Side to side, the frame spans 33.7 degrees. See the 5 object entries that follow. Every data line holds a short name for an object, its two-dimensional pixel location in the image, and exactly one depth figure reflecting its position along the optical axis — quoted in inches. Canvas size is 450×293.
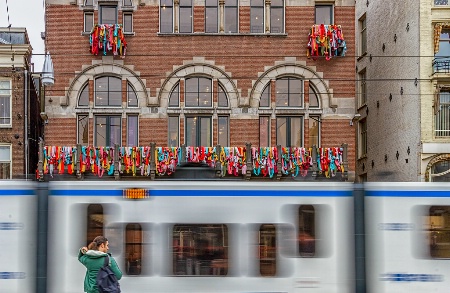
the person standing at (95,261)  441.4
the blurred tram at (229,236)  491.5
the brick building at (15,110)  1246.3
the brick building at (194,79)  1162.6
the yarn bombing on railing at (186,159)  1123.9
